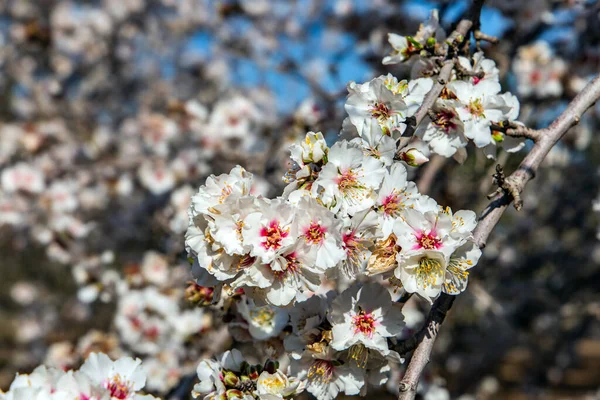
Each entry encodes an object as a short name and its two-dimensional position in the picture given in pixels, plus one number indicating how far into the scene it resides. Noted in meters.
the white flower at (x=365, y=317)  0.70
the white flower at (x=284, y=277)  0.68
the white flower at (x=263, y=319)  0.77
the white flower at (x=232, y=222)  0.68
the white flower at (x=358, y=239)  0.68
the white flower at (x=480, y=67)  0.75
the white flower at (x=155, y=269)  1.38
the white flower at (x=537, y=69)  1.39
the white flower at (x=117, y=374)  0.73
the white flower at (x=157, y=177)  1.83
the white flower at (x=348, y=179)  0.68
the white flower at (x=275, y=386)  0.70
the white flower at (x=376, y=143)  0.69
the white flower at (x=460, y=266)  0.69
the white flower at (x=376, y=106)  0.71
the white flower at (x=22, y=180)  1.75
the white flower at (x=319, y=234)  0.67
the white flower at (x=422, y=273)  0.68
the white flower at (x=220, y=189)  0.69
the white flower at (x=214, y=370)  0.72
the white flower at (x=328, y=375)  0.72
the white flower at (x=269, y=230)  0.67
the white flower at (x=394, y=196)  0.69
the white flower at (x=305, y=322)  0.72
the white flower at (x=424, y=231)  0.68
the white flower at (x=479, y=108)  0.73
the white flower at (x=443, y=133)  0.73
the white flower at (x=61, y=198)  1.77
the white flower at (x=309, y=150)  0.69
